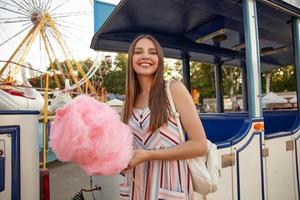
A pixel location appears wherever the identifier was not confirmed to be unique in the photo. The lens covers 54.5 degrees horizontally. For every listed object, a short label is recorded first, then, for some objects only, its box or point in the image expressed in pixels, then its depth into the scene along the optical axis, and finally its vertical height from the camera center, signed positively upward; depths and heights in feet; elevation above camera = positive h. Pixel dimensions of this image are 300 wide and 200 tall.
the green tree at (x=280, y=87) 54.24 +4.47
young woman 4.26 -0.29
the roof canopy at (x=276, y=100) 32.85 +1.06
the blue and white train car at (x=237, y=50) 7.72 +2.67
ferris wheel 61.11 +18.71
